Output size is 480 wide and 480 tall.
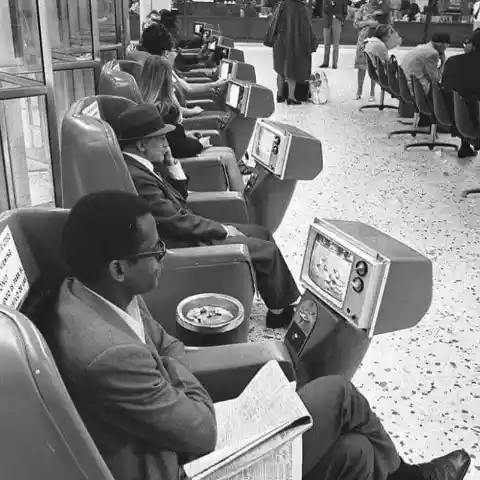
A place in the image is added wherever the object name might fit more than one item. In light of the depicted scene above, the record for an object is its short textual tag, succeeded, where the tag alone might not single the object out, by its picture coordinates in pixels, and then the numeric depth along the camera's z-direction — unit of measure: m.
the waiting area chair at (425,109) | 5.41
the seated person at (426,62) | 5.99
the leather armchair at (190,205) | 1.74
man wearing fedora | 2.19
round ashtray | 1.72
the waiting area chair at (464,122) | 4.37
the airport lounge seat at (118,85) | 2.74
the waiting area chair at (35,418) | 0.73
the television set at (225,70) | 5.23
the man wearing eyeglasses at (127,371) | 0.98
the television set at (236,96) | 4.19
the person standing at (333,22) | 9.48
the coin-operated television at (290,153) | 2.76
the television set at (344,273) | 1.52
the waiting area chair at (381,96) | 6.60
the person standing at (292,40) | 7.29
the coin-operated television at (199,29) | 8.24
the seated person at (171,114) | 3.30
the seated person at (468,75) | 4.50
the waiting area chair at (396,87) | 6.04
